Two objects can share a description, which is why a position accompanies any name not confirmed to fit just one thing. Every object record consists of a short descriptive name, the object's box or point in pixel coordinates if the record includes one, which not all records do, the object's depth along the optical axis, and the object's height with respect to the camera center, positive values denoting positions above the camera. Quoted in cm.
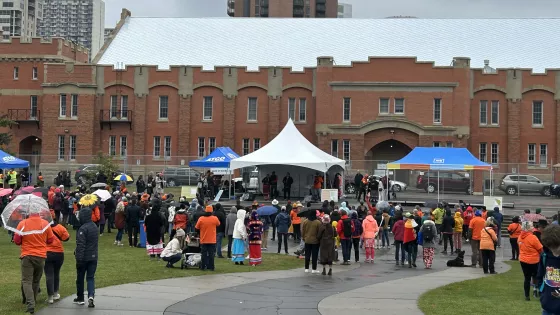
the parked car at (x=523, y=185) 4228 -12
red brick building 5138 +514
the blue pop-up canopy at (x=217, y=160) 3709 +97
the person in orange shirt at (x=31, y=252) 1238 -126
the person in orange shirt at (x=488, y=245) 1934 -164
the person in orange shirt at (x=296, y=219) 2592 -136
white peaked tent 3478 +120
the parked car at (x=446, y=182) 4116 +1
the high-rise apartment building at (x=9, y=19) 19712 +4215
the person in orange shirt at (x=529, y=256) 1519 -151
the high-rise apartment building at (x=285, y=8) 11669 +2819
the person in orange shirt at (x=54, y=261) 1320 -150
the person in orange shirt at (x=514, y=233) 2244 -154
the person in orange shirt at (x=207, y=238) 1809 -144
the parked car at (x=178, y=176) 4634 +18
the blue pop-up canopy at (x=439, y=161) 3488 +99
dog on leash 2169 -233
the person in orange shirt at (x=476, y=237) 2181 -162
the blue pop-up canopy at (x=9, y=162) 3306 +68
